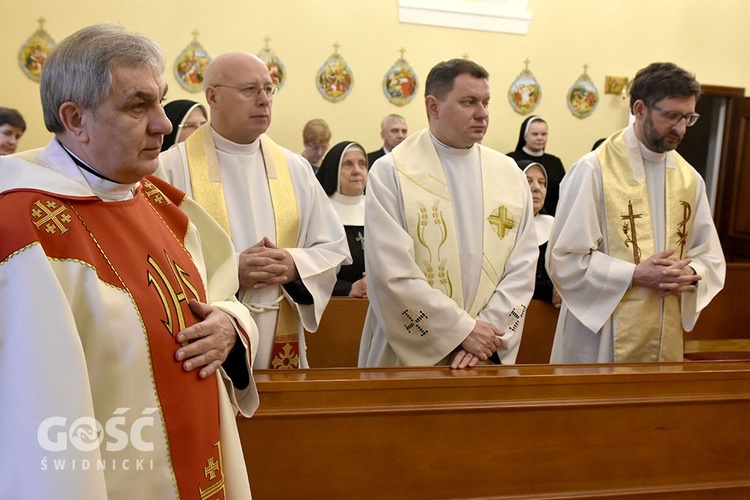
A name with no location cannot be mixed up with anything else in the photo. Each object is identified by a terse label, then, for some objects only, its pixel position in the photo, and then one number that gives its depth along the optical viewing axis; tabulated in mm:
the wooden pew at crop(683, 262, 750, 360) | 5582
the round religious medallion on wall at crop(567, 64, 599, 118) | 10484
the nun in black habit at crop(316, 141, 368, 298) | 5414
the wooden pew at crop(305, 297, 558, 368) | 4637
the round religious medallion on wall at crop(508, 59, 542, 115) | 10211
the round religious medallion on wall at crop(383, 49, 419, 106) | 9641
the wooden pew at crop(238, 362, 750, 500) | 2674
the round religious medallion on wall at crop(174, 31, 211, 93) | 8656
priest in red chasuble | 1524
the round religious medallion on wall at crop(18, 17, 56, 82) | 8078
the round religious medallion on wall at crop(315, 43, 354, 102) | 9320
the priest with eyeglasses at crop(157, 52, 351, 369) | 3250
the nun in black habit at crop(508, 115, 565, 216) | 8797
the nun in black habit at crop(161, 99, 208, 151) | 4289
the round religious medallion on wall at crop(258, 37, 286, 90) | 8992
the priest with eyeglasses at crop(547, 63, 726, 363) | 3801
